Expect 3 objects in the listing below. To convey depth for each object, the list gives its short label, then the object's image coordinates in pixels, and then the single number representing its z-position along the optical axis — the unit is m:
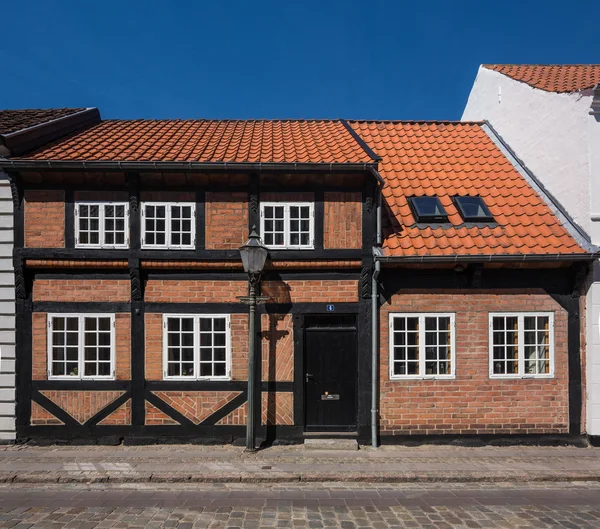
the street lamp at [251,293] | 7.70
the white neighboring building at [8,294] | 8.13
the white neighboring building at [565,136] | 8.23
